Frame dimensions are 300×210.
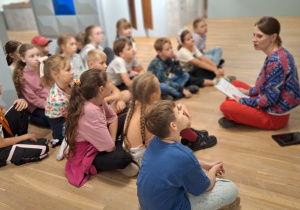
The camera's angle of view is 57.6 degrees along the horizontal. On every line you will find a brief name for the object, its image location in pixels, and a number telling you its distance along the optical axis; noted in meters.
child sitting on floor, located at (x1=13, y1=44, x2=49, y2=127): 2.60
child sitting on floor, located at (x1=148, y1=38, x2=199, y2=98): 3.14
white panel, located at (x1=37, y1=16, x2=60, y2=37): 4.72
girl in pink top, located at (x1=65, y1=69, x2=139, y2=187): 1.86
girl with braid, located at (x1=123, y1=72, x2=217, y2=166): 1.90
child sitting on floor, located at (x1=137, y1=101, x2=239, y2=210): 1.36
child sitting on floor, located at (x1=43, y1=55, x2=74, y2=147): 2.29
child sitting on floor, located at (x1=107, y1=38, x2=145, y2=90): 3.07
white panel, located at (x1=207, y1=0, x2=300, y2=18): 6.90
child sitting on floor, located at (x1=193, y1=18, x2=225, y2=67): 3.95
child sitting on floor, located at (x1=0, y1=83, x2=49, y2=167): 2.24
